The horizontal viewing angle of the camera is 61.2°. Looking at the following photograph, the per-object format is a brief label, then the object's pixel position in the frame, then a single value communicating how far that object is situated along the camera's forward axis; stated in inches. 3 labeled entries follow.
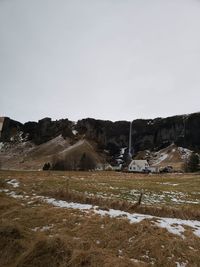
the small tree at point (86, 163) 3393.4
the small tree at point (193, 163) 2507.1
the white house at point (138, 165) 3375.6
